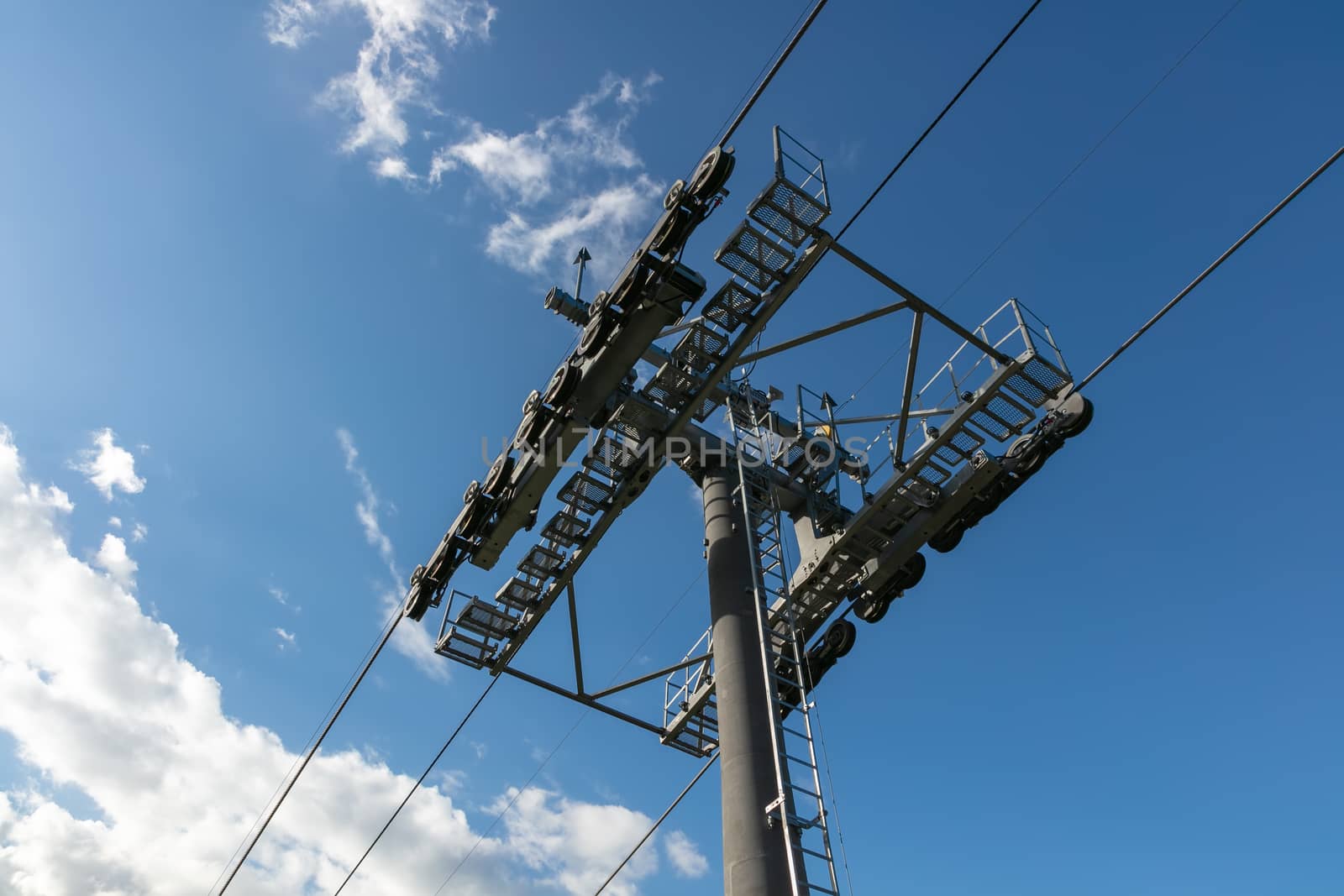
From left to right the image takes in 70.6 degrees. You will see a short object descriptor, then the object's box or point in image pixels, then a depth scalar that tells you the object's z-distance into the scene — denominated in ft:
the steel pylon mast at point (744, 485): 43.42
